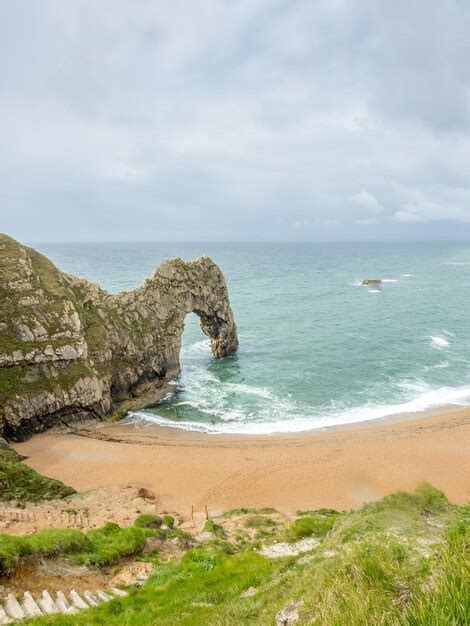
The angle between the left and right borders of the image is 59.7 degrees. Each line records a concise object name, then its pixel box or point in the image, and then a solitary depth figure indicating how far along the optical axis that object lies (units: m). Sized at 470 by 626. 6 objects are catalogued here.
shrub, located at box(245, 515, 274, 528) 22.62
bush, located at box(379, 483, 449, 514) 18.03
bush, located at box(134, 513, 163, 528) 21.60
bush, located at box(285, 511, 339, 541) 20.41
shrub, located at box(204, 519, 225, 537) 21.42
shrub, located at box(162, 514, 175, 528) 22.66
